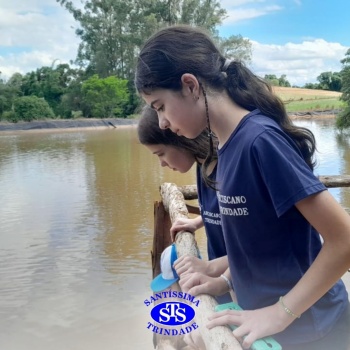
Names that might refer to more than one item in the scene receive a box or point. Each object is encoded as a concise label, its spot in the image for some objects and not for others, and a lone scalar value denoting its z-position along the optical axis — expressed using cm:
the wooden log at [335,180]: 317
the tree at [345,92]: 1444
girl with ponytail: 81
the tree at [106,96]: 2712
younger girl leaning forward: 120
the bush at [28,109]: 2564
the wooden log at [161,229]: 242
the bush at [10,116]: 2544
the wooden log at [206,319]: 83
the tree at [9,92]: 2672
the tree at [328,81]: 3972
